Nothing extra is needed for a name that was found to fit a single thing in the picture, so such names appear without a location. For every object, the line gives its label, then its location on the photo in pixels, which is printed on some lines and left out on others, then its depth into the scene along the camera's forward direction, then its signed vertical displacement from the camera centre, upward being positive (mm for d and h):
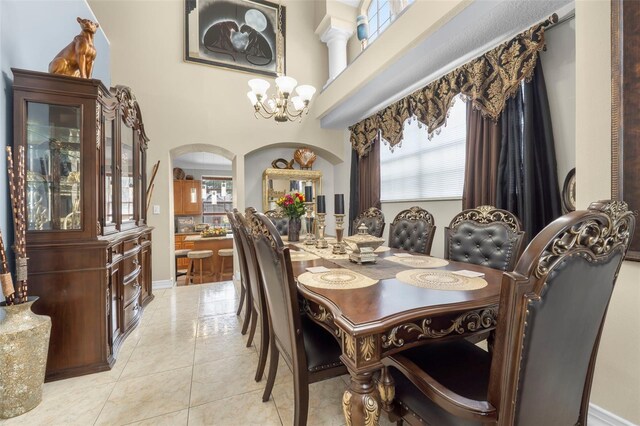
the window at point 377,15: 4359 +3100
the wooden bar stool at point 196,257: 4761 -814
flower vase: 3088 -224
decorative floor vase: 1505 -810
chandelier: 2736 +1197
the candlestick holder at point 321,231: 2507 -204
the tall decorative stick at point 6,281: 1517 -387
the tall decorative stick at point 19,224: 1612 -85
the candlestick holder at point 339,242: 2201 -268
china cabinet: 1860 -43
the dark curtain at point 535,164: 2172 +367
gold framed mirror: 5148 +536
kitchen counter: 5133 -961
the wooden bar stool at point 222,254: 5090 -807
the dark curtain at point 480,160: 2502 +463
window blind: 3096 +596
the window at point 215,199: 8547 +333
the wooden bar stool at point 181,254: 5913 -957
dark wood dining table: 948 -412
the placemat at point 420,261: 1750 -342
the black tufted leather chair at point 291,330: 1146 -558
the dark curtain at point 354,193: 4852 +294
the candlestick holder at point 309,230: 2749 -219
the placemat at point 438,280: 1286 -348
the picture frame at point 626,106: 1263 +479
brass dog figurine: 2080 +1150
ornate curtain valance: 2209 +1206
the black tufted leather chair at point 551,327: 666 -307
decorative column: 4730 +2950
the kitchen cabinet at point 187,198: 7828 +338
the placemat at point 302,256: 2049 -355
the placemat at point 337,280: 1328 -354
